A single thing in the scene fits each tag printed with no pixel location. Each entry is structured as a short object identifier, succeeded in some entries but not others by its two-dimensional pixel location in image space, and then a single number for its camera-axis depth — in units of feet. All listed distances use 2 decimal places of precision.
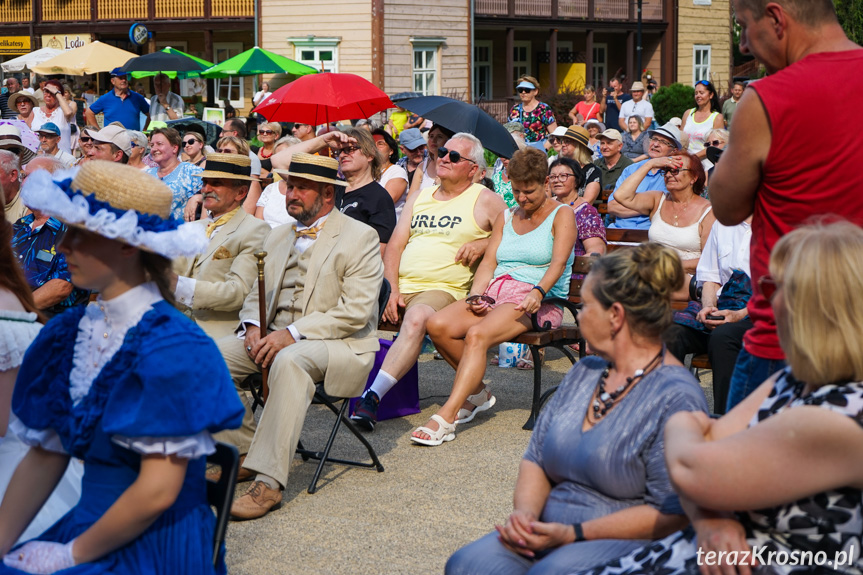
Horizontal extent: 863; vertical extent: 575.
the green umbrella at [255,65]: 69.87
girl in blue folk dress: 7.54
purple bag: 20.66
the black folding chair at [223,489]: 8.36
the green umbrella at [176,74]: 67.36
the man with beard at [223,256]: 17.63
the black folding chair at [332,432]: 16.59
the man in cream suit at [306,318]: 15.80
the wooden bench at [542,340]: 19.79
